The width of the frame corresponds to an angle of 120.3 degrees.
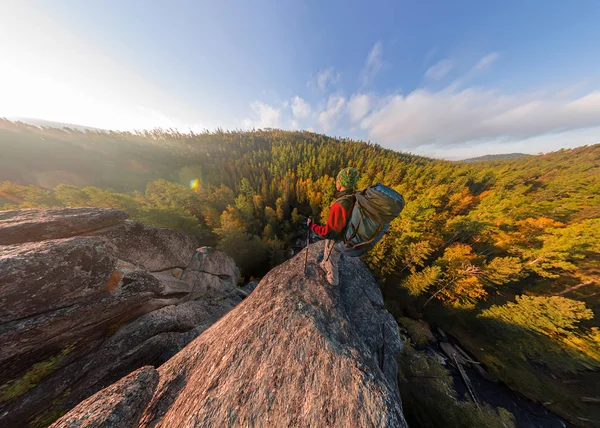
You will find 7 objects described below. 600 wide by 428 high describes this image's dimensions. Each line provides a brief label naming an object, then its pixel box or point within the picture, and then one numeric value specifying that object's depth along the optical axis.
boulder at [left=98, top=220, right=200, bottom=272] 10.08
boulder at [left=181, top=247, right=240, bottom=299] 12.81
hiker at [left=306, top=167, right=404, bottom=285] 4.89
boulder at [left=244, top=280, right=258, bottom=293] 16.95
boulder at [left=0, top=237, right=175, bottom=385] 4.96
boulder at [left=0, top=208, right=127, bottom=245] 6.71
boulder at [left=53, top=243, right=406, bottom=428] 4.03
